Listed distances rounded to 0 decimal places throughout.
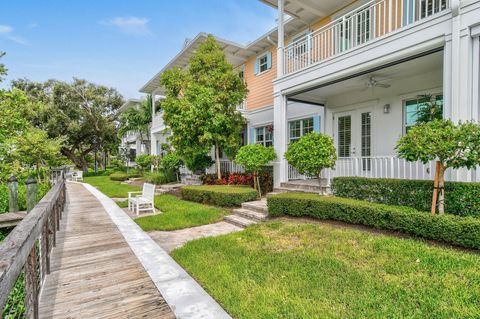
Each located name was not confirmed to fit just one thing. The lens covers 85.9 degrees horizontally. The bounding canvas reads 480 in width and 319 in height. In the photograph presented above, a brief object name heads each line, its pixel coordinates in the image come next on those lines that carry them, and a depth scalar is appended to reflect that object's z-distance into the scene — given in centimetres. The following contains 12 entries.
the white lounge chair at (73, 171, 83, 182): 2307
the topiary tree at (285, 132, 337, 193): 687
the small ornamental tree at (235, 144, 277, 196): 920
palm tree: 2294
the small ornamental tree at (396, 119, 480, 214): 435
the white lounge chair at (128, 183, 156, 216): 844
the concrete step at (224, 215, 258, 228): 680
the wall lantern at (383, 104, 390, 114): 859
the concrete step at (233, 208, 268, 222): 705
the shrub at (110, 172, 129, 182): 2130
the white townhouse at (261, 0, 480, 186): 511
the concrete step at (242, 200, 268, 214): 750
